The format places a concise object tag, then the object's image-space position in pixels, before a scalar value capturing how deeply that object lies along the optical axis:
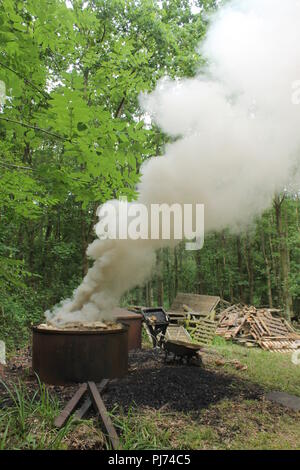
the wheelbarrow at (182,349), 6.61
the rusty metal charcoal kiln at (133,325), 8.58
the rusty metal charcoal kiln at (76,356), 5.52
